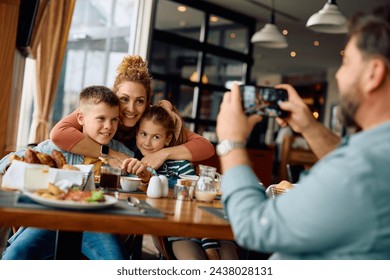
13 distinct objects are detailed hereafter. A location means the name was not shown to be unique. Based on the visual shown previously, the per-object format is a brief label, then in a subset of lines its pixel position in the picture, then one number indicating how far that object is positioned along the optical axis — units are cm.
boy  172
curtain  520
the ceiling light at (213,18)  780
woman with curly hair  215
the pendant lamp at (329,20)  457
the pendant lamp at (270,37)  583
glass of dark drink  184
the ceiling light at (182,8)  735
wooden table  121
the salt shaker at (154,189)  177
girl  196
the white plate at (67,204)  128
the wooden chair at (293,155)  980
